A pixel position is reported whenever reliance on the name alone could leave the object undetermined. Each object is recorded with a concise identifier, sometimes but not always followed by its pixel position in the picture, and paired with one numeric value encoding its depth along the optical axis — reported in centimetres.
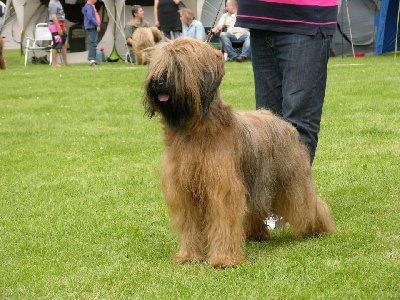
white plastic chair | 2503
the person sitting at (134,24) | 2467
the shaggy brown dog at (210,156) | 464
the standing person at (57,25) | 2354
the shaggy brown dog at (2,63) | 2301
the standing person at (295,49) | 548
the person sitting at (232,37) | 2325
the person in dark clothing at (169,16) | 2331
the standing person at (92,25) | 2356
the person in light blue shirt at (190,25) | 2326
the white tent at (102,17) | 2561
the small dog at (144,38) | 2322
